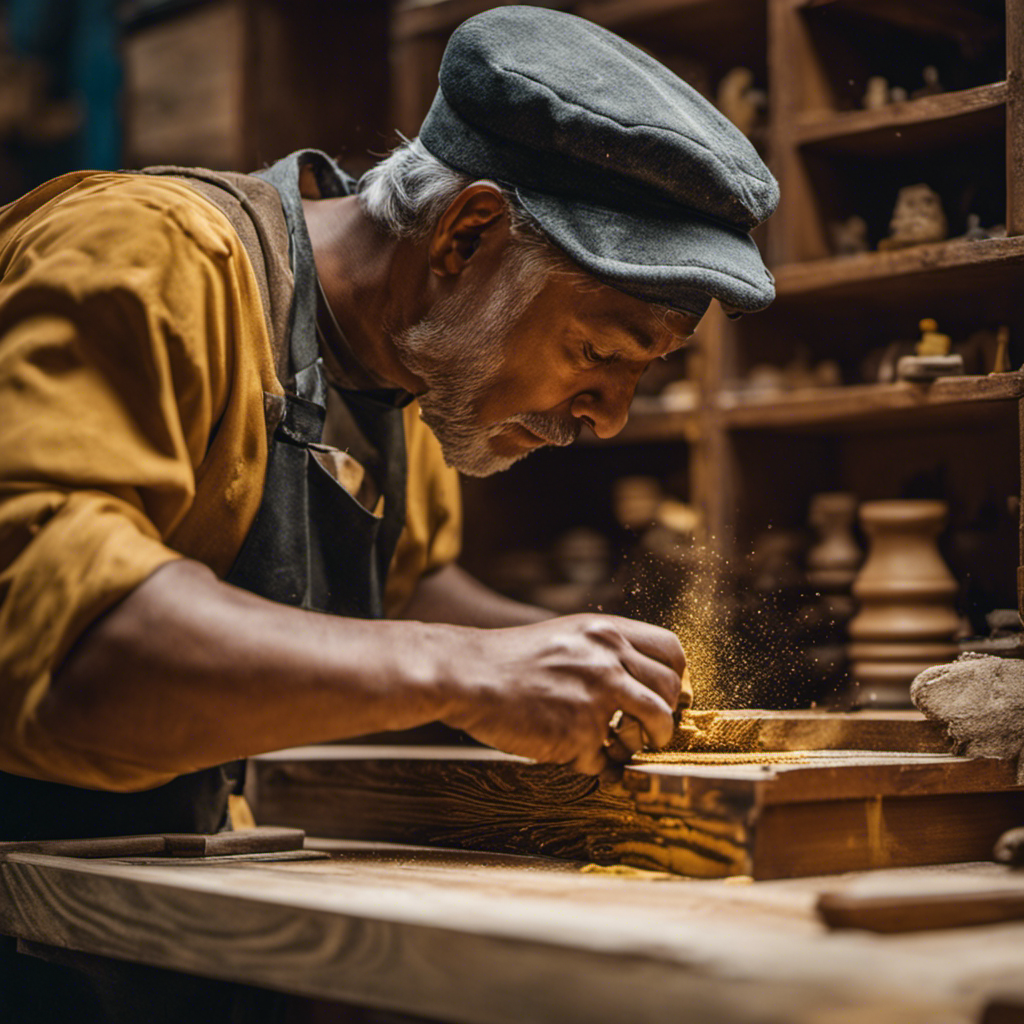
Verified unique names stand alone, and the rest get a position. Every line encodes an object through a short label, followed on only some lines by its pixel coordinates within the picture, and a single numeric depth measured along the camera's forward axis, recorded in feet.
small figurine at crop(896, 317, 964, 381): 6.91
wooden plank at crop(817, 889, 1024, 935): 3.00
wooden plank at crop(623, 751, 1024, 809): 4.15
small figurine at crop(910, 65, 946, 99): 6.98
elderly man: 4.03
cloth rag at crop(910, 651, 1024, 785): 4.91
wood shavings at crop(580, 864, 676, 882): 4.29
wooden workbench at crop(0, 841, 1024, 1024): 2.60
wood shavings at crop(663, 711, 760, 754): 4.99
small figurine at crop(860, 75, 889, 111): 7.60
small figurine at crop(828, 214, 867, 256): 8.32
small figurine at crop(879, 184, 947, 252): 7.36
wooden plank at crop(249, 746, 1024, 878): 4.16
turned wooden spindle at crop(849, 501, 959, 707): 6.88
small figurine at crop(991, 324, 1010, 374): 6.30
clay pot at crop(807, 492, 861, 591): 8.36
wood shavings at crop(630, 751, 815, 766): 4.75
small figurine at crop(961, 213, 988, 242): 6.57
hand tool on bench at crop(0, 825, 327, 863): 4.64
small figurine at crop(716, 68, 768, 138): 9.43
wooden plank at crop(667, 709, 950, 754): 5.05
